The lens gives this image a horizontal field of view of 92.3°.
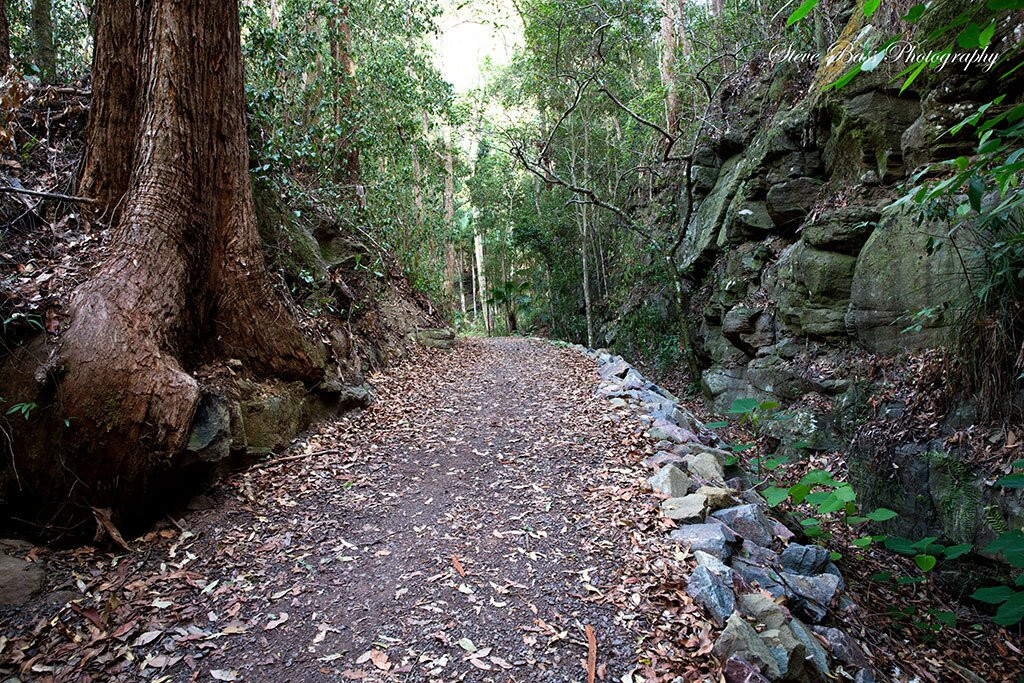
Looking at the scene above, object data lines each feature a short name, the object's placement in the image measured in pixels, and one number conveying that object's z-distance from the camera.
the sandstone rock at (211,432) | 3.33
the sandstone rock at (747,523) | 3.78
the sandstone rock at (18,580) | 2.51
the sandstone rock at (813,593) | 3.38
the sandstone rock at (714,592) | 2.69
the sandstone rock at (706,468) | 4.32
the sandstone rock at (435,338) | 10.07
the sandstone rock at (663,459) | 4.32
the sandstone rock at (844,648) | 3.09
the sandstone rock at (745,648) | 2.40
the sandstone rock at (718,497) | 3.79
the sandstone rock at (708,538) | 3.18
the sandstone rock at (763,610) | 2.74
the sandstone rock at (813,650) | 2.67
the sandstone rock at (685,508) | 3.49
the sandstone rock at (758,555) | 3.41
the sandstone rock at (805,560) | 3.97
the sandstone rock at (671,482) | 3.83
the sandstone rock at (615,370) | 7.92
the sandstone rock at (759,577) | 3.19
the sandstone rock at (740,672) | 2.29
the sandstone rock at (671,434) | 4.96
